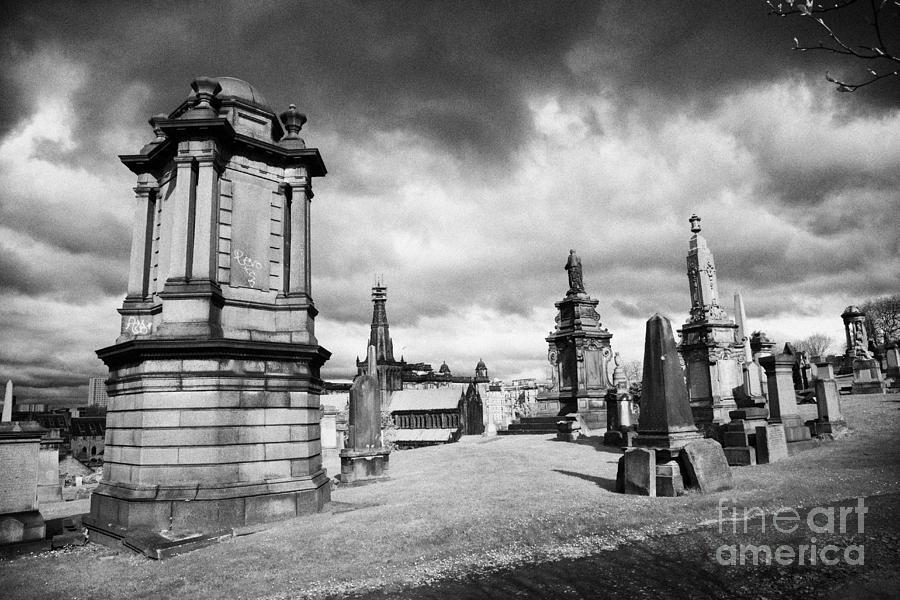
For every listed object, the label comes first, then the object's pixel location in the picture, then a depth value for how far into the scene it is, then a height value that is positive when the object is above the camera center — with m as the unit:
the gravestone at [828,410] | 14.84 -1.05
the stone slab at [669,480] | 9.45 -1.84
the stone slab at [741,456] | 12.81 -1.97
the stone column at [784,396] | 14.23 -0.60
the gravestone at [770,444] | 12.72 -1.67
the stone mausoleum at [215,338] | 9.12 +0.94
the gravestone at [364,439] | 15.06 -1.58
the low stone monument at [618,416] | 19.44 -1.47
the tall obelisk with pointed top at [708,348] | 22.97 +1.23
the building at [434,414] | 74.81 -4.85
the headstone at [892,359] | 27.47 +0.64
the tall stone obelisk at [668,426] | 9.59 -0.95
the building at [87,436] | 67.44 -5.80
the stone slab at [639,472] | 9.66 -1.73
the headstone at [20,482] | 8.70 -1.55
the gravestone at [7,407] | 11.88 -0.29
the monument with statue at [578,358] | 27.86 +1.14
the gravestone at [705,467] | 9.50 -1.64
